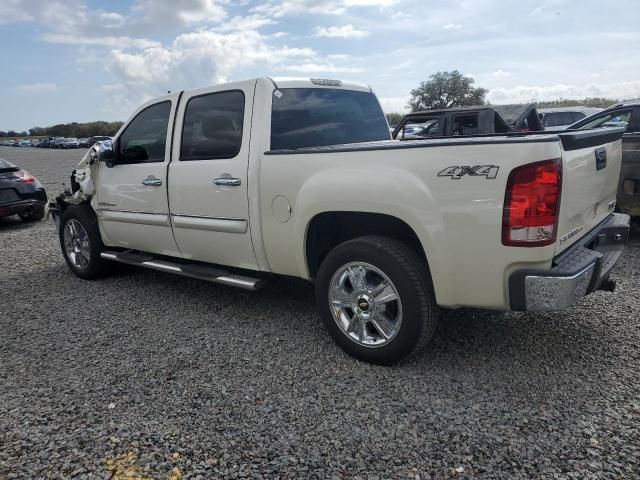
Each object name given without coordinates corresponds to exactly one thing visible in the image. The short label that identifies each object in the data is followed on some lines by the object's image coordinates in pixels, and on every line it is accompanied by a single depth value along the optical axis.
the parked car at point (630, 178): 5.78
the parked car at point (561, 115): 13.81
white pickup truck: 2.60
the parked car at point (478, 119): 8.07
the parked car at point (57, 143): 63.78
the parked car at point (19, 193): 9.02
